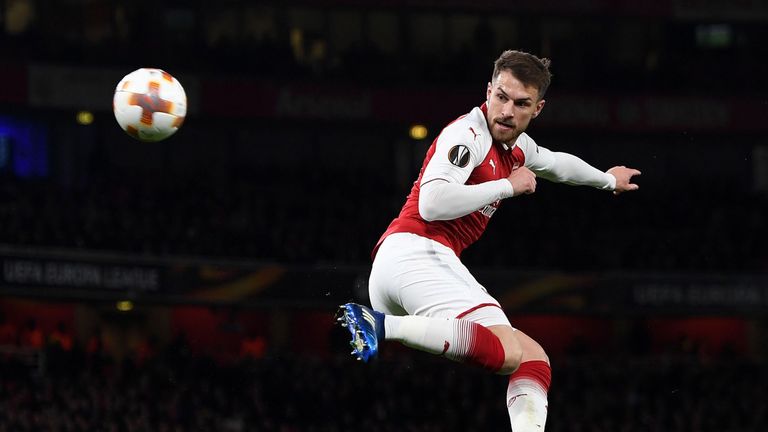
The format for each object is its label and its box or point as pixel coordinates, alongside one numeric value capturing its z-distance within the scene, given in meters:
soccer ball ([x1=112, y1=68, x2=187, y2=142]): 20.64
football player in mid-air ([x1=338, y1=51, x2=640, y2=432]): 14.86
